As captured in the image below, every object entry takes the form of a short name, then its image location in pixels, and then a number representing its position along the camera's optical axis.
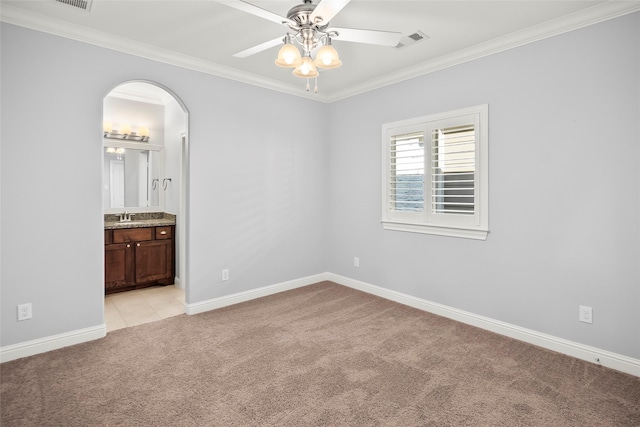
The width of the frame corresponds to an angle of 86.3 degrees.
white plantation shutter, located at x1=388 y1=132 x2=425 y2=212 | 3.74
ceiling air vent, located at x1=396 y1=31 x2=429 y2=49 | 2.93
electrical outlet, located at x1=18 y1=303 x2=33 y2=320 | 2.67
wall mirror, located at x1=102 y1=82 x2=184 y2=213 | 4.68
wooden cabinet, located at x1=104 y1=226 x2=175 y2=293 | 4.26
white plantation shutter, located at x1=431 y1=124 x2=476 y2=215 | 3.31
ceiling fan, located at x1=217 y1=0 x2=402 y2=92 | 1.98
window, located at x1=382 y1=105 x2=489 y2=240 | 3.24
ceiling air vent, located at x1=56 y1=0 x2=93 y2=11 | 2.45
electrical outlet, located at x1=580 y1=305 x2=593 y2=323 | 2.64
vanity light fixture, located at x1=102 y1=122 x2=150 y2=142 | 4.62
